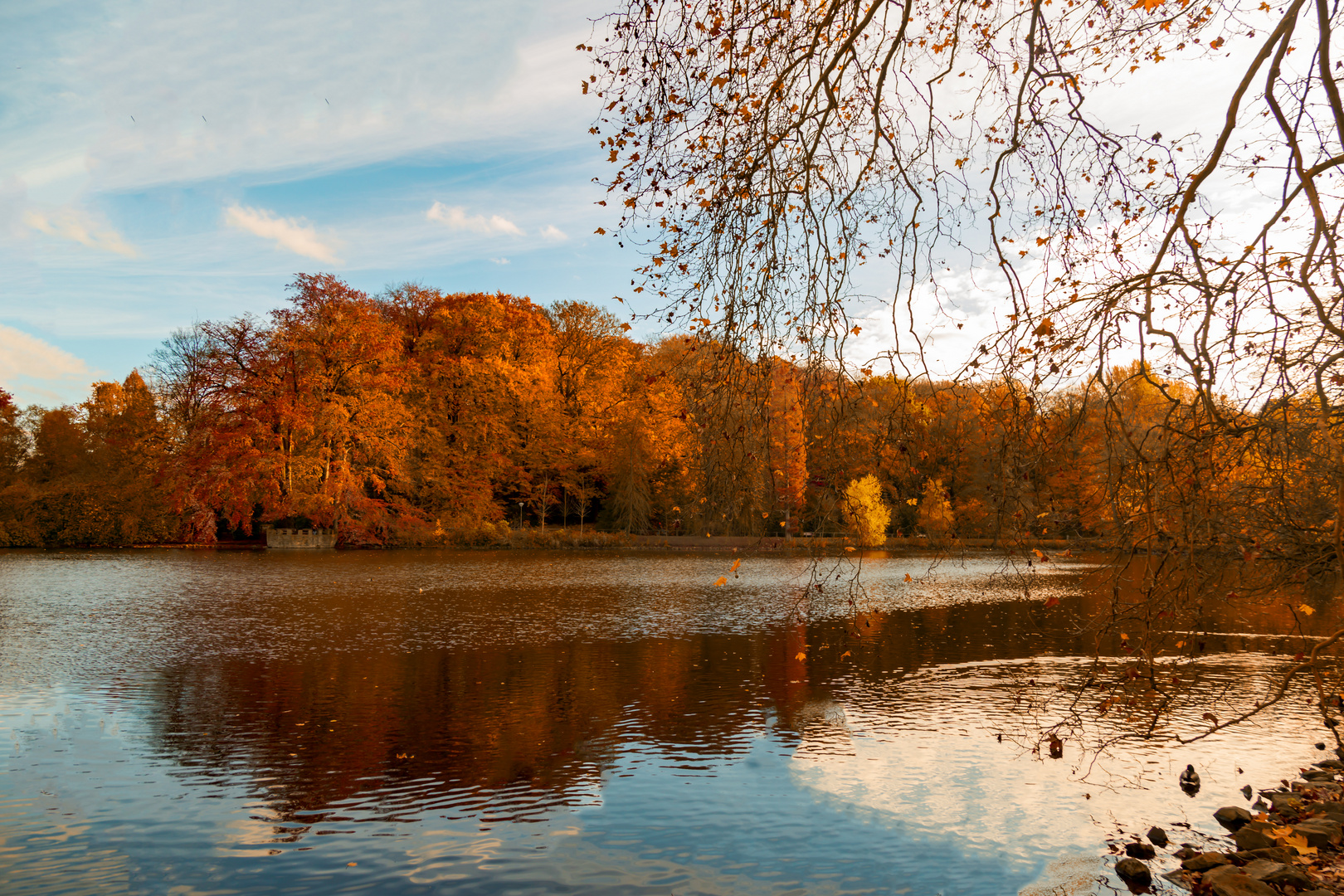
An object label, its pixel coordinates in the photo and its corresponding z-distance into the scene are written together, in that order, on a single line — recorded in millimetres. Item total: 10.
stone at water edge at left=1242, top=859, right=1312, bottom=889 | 4785
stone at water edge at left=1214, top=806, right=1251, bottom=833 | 5879
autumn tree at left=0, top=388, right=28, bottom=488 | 36062
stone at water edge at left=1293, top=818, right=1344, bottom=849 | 5414
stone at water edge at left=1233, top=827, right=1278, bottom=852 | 5410
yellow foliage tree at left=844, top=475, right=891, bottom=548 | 33531
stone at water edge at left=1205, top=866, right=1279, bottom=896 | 4688
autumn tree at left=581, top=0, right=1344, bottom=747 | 3598
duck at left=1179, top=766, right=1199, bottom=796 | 6668
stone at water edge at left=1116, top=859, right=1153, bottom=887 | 5133
